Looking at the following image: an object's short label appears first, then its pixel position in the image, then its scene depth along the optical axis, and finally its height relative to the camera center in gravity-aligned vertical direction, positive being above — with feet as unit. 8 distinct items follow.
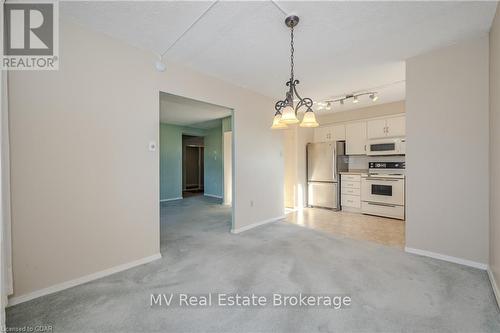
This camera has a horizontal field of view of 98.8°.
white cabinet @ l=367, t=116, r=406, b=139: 15.40 +2.73
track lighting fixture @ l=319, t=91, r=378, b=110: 13.61 +4.59
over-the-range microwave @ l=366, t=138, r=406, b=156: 15.44 +1.28
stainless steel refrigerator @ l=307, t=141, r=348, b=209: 17.89 -0.61
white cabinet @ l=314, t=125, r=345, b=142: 18.45 +2.78
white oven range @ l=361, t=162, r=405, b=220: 14.77 -1.90
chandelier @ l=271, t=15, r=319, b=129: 6.70 +1.72
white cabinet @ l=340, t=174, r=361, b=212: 16.89 -2.28
